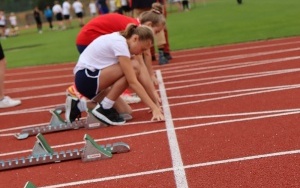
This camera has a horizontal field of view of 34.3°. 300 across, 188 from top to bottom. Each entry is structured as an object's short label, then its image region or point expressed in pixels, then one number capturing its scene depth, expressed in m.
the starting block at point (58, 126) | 5.15
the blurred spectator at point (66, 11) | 29.61
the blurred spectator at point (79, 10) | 28.43
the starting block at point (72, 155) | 3.95
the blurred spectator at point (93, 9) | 34.81
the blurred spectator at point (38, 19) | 29.20
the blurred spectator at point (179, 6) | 29.56
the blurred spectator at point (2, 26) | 28.89
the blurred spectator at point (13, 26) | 32.30
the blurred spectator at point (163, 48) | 8.98
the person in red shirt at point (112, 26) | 5.54
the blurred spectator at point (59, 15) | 30.20
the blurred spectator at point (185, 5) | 28.13
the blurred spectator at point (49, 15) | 31.12
